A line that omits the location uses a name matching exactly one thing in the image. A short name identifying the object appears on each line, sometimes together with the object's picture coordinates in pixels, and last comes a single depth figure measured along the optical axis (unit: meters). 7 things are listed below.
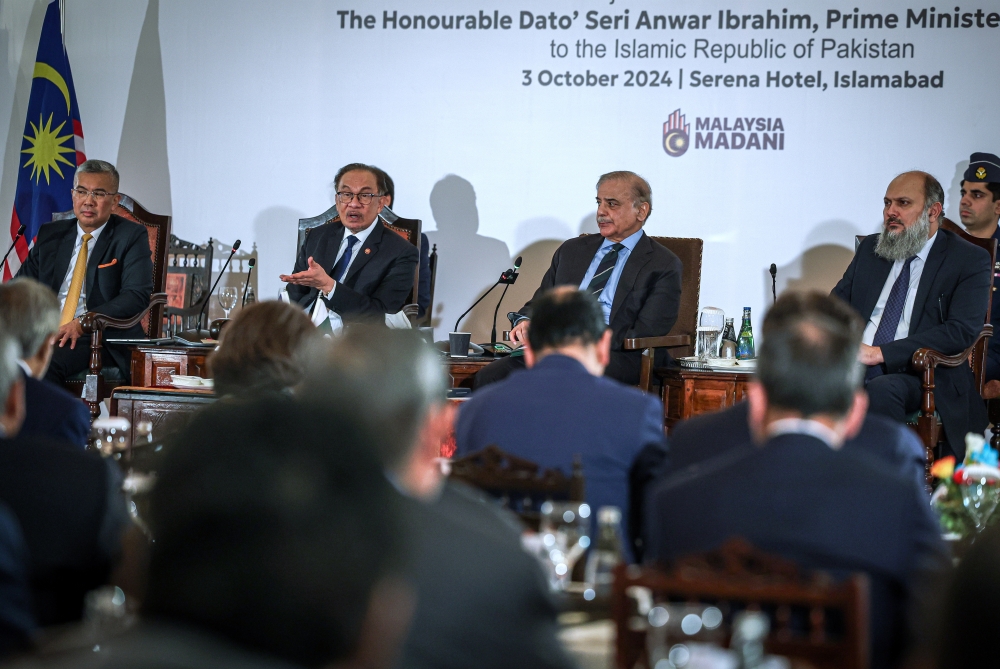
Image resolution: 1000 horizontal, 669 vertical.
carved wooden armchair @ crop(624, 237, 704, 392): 11.70
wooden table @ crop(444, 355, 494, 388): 10.20
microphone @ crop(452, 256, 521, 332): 10.58
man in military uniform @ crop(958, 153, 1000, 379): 11.20
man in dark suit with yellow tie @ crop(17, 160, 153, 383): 10.94
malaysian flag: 13.40
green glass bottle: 10.98
